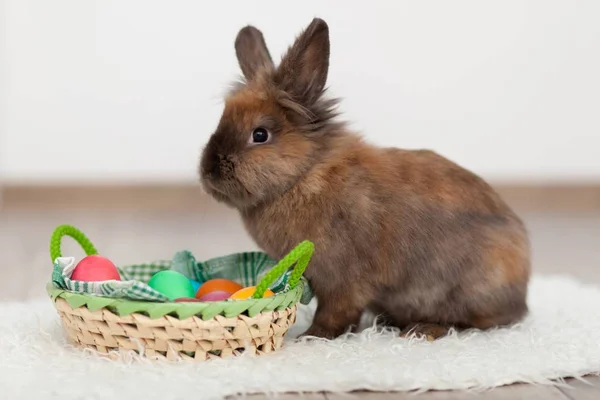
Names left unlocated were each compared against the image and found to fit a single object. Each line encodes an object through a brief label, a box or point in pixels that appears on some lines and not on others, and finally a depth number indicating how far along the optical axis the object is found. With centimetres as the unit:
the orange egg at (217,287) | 140
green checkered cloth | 151
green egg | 134
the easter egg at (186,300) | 121
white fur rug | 105
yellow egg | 127
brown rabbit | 134
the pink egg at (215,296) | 132
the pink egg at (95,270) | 128
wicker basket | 113
